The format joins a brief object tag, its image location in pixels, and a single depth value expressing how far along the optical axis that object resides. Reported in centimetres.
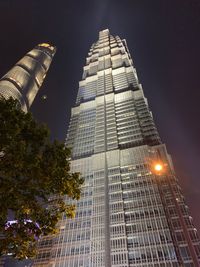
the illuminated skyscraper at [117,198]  5153
